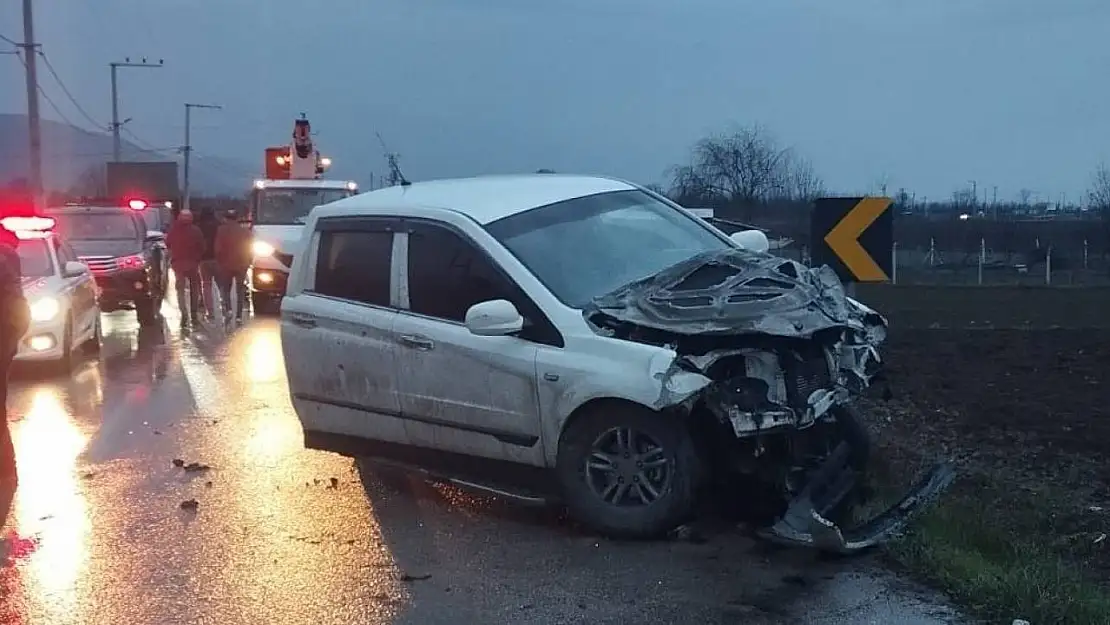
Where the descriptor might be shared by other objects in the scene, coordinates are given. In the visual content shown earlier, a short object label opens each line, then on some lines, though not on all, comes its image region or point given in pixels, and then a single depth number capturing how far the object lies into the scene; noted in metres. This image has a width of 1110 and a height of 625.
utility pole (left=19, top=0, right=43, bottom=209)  33.59
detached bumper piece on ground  6.23
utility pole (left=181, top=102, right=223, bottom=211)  72.19
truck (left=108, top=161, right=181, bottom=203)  53.25
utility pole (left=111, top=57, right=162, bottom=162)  60.94
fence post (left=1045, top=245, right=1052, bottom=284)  35.51
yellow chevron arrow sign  7.95
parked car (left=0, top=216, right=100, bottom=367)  13.55
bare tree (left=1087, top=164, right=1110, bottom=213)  48.91
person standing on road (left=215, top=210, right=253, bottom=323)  19.53
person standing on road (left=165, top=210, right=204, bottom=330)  19.61
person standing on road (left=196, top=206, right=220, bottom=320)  20.05
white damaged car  6.48
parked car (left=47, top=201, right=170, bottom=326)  20.36
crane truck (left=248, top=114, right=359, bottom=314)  21.55
